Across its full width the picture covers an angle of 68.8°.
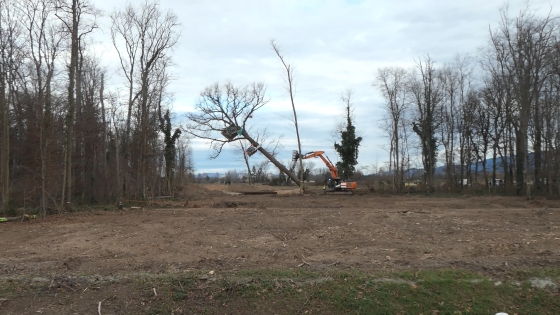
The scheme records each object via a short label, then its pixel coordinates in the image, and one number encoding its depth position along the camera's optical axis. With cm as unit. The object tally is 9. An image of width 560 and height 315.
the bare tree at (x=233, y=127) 3722
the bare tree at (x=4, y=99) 1989
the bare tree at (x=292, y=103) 3556
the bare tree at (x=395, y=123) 3716
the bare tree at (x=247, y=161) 4868
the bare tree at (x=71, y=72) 1862
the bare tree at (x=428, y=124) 3597
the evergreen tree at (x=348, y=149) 4091
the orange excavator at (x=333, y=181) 3110
